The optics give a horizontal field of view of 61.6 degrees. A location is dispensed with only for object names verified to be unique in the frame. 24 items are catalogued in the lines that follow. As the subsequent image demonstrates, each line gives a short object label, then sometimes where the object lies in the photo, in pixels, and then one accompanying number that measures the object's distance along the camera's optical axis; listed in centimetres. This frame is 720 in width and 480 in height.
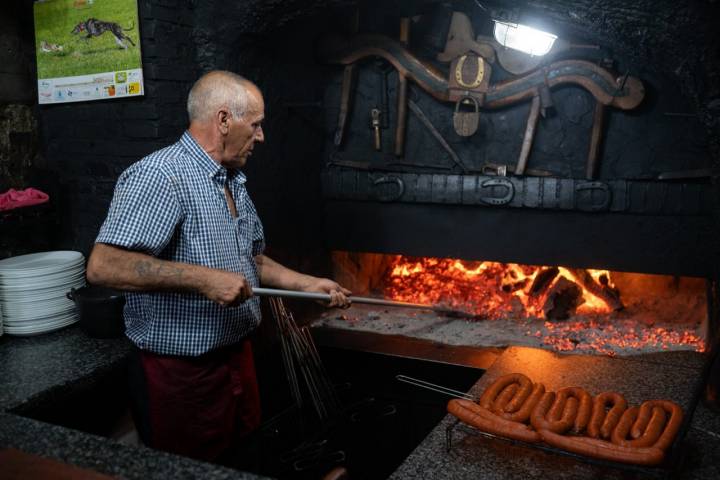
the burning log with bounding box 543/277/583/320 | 511
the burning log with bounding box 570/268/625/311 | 508
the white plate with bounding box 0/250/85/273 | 348
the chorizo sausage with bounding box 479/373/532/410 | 244
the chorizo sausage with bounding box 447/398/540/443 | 212
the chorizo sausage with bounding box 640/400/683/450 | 205
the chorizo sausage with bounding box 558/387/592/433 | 222
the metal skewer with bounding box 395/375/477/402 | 262
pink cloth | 368
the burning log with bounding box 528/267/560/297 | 527
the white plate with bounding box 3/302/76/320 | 346
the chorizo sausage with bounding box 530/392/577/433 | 216
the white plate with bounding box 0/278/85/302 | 342
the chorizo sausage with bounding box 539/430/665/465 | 194
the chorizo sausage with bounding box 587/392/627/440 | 220
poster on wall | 366
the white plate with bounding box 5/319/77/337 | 349
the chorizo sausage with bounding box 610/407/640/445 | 215
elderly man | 242
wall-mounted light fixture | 377
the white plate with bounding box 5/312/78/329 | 348
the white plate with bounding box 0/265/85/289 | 340
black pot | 345
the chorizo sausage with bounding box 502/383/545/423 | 230
